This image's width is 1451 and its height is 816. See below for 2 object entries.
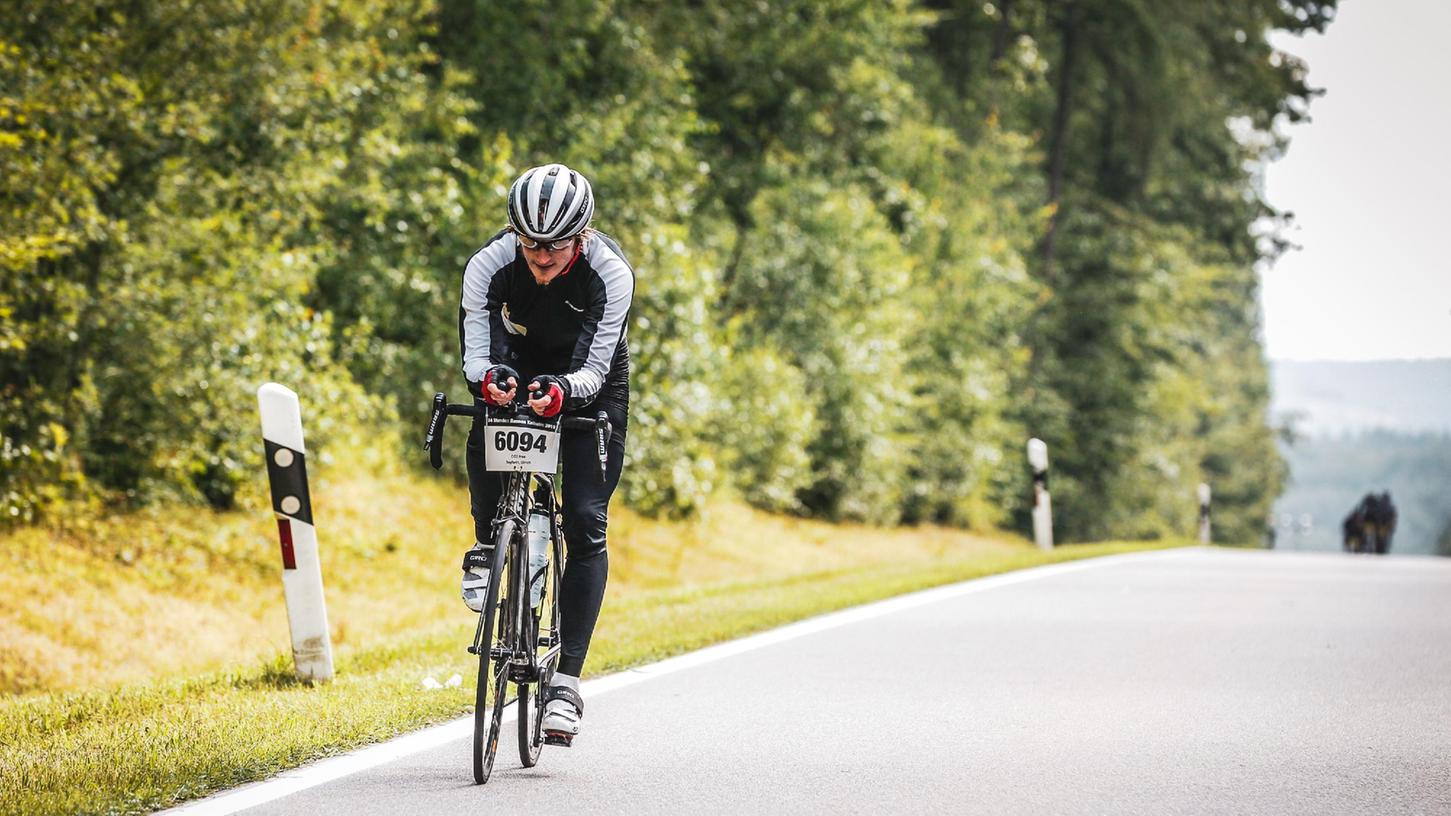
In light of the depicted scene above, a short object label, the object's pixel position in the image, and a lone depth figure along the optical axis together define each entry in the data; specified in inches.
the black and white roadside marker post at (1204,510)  2704.2
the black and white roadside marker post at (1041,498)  1563.7
